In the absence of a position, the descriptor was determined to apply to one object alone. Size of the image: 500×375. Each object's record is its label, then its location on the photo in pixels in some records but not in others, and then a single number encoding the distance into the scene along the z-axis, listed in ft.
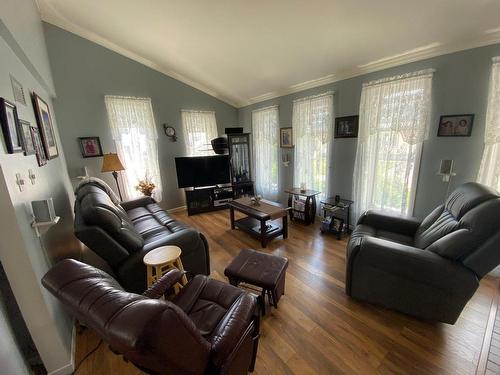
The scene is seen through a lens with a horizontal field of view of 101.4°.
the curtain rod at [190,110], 14.17
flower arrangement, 12.64
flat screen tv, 13.65
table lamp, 10.93
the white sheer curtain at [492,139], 6.23
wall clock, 13.64
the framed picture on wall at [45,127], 6.41
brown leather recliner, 1.93
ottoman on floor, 5.39
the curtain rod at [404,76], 7.35
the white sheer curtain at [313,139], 10.71
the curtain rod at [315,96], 10.27
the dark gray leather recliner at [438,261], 4.49
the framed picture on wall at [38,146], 5.51
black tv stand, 14.03
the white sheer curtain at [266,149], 13.98
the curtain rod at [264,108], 13.46
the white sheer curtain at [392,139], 7.70
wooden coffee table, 9.22
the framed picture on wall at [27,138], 4.57
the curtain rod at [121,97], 11.69
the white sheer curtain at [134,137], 12.00
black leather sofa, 5.27
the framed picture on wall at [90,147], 11.37
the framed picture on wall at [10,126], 3.64
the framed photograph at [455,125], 6.89
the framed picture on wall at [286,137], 12.87
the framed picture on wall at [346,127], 9.71
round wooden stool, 5.51
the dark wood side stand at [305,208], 11.28
